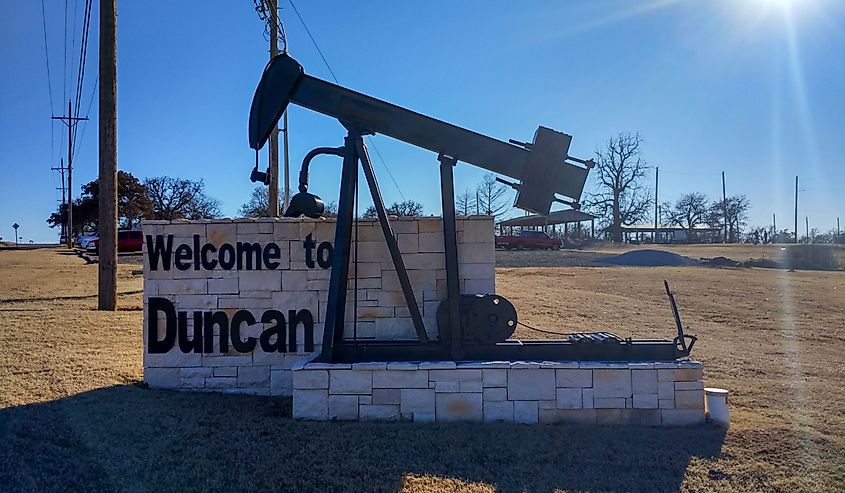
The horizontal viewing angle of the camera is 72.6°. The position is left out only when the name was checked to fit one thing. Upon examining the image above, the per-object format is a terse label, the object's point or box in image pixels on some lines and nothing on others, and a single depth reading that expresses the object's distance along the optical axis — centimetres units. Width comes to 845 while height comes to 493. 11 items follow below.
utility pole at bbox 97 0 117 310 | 966
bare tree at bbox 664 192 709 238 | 6912
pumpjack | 457
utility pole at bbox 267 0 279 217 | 1328
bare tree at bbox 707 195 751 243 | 6494
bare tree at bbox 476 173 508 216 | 5234
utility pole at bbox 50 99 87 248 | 3706
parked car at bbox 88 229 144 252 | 2916
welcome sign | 527
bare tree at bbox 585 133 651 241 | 5703
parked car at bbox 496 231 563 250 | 3594
